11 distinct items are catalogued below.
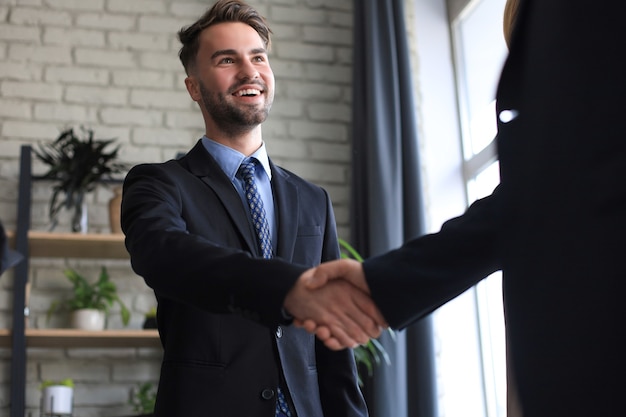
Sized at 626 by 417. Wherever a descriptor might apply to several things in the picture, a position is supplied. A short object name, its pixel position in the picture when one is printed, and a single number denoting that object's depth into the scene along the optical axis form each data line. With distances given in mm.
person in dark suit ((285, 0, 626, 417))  993
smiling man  1648
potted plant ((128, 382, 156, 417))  3518
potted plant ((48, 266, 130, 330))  3543
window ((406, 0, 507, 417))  3756
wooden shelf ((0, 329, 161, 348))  3395
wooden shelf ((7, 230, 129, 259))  3498
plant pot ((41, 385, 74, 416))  3365
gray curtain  3463
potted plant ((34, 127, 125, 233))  3633
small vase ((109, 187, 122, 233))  3639
